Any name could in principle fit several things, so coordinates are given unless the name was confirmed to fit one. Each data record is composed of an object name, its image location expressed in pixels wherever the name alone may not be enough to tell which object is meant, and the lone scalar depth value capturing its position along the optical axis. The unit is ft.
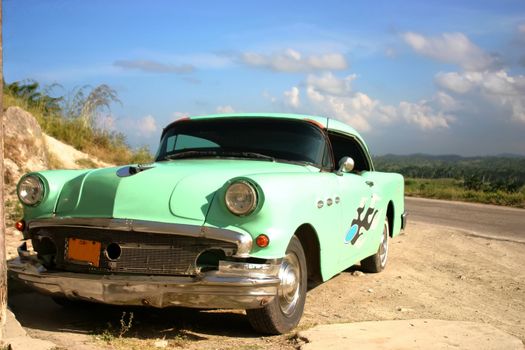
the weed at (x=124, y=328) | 13.19
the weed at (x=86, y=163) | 39.96
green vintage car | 12.52
